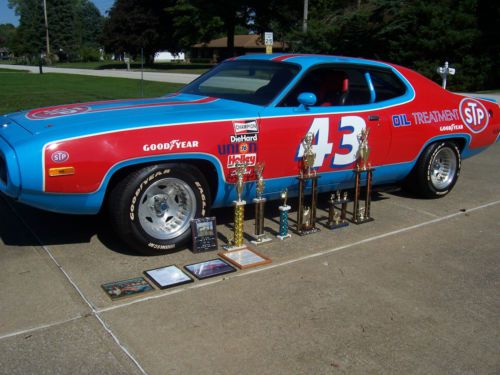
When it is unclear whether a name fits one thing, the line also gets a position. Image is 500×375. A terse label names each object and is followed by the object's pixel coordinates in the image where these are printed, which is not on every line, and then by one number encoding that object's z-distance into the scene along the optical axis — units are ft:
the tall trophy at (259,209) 14.43
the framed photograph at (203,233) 13.96
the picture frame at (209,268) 12.71
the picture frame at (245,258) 13.44
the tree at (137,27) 184.14
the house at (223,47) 249.55
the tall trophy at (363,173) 16.74
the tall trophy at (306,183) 15.35
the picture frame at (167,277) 12.14
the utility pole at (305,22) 83.10
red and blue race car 12.10
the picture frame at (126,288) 11.49
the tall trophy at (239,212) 14.19
